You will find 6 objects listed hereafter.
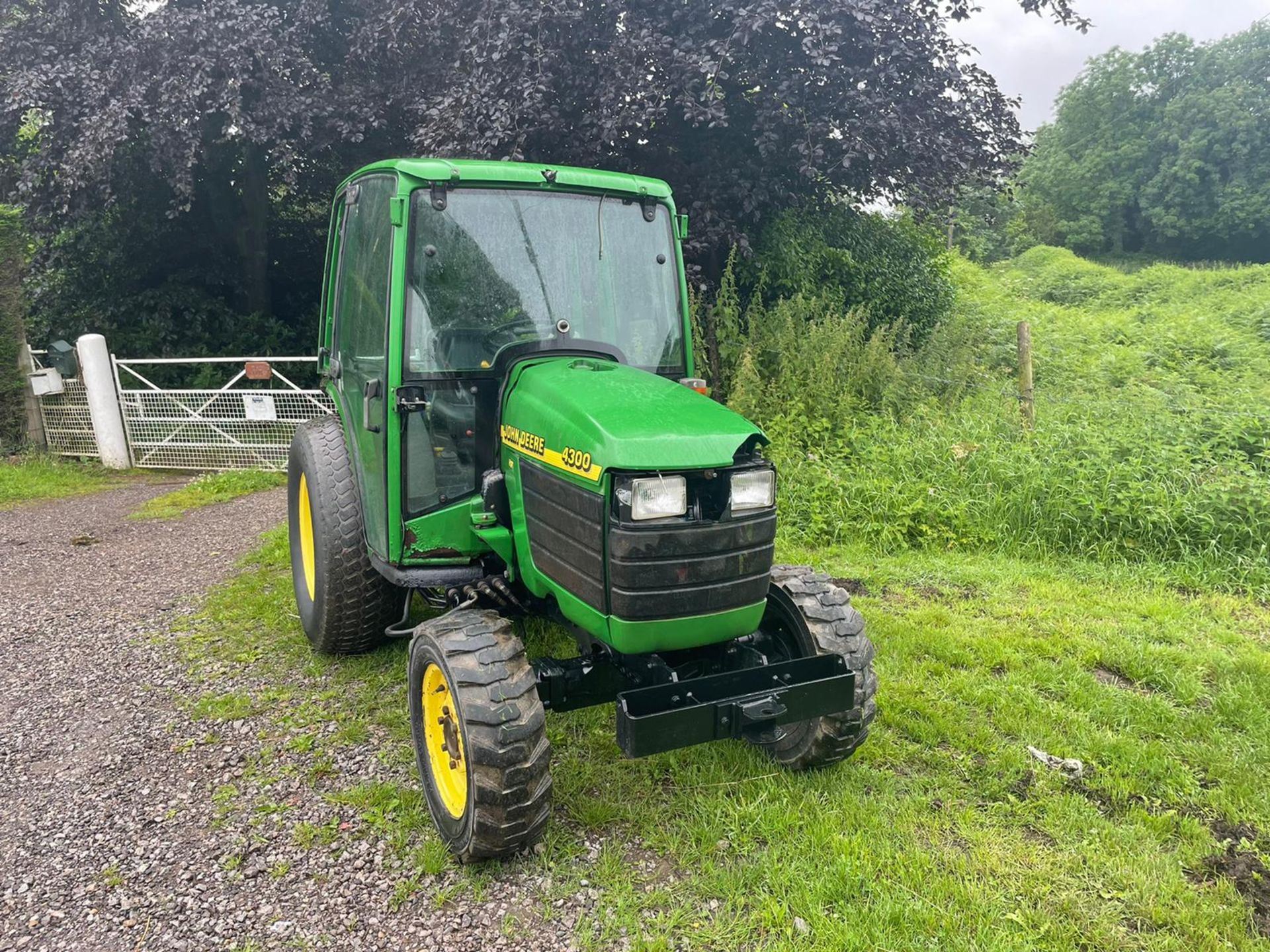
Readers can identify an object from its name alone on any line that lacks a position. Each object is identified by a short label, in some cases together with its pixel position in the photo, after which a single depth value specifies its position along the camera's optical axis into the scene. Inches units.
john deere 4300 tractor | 96.9
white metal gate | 350.3
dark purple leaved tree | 284.7
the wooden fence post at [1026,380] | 262.8
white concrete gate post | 366.9
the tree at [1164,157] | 1371.8
